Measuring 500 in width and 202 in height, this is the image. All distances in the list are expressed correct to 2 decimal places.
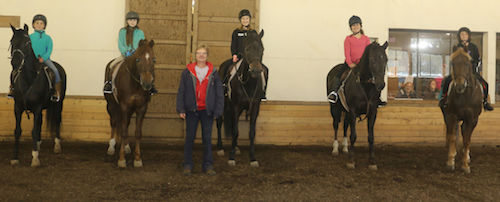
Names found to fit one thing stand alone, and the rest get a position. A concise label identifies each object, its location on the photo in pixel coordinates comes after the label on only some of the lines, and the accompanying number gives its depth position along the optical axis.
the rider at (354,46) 6.05
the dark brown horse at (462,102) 5.25
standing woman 4.95
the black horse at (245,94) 5.78
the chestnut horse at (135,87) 5.16
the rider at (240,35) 6.32
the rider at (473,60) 5.94
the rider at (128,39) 5.89
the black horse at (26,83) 5.32
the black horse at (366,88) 5.36
